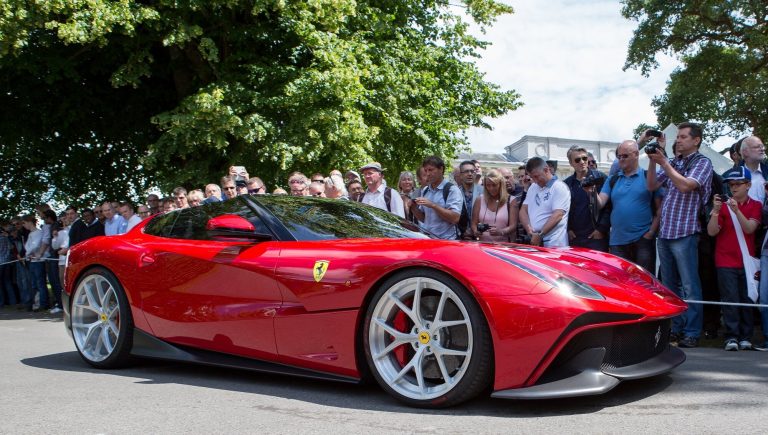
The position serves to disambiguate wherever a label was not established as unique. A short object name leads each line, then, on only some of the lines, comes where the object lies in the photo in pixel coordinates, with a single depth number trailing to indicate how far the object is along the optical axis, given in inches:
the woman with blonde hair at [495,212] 290.7
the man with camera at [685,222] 241.3
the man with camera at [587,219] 278.8
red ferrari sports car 140.3
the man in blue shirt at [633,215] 264.1
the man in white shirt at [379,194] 305.1
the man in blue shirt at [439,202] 287.7
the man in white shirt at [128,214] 454.6
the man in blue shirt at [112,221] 461.7
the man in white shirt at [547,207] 264.2
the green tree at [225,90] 512.7
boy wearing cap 241.8
